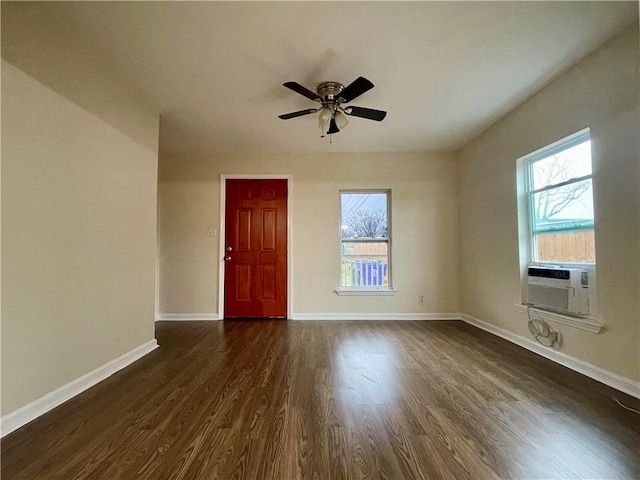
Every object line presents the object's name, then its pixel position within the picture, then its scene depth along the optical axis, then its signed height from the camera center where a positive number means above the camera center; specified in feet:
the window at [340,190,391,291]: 14.26 +0.38
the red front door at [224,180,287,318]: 13.97 -0.14
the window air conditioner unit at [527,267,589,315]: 7.57 -1.22
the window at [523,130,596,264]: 7.65 +1.27
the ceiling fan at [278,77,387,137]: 7.30 +3.90
